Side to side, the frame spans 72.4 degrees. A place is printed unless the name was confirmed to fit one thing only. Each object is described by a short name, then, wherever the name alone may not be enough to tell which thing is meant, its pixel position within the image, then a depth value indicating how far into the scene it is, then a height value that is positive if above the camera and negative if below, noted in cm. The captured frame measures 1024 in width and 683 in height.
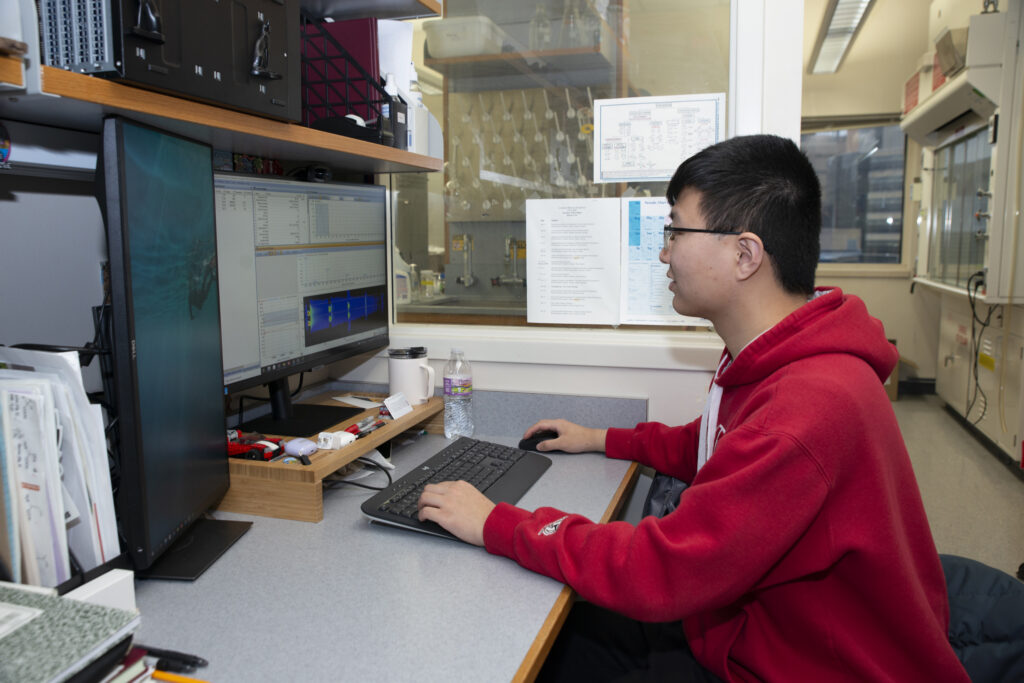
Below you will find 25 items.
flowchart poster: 165 +30
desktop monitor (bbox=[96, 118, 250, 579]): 78 -10
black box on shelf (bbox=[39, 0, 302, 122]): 74 +26
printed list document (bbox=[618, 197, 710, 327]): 169 -2
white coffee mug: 162 -26
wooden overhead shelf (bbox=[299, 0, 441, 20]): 150 +55
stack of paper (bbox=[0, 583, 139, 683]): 54 -30
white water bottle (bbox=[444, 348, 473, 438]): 161 -32
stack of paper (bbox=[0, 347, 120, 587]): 69 -21
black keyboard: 109 -39
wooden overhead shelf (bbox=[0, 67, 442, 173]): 76 +19
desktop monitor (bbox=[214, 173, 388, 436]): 126 -4
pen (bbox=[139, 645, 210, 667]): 73 -41
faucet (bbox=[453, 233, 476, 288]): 188 +0
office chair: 86 -46
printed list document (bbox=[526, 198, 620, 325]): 173 +0
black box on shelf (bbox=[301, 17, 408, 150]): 148 +39
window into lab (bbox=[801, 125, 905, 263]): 583 +58
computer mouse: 153 -39
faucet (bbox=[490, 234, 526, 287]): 182 +2
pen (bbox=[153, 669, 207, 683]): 68 -40
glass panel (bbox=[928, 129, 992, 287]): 387 +31
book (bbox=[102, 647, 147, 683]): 61 -36
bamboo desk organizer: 115 -37
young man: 84 -31
